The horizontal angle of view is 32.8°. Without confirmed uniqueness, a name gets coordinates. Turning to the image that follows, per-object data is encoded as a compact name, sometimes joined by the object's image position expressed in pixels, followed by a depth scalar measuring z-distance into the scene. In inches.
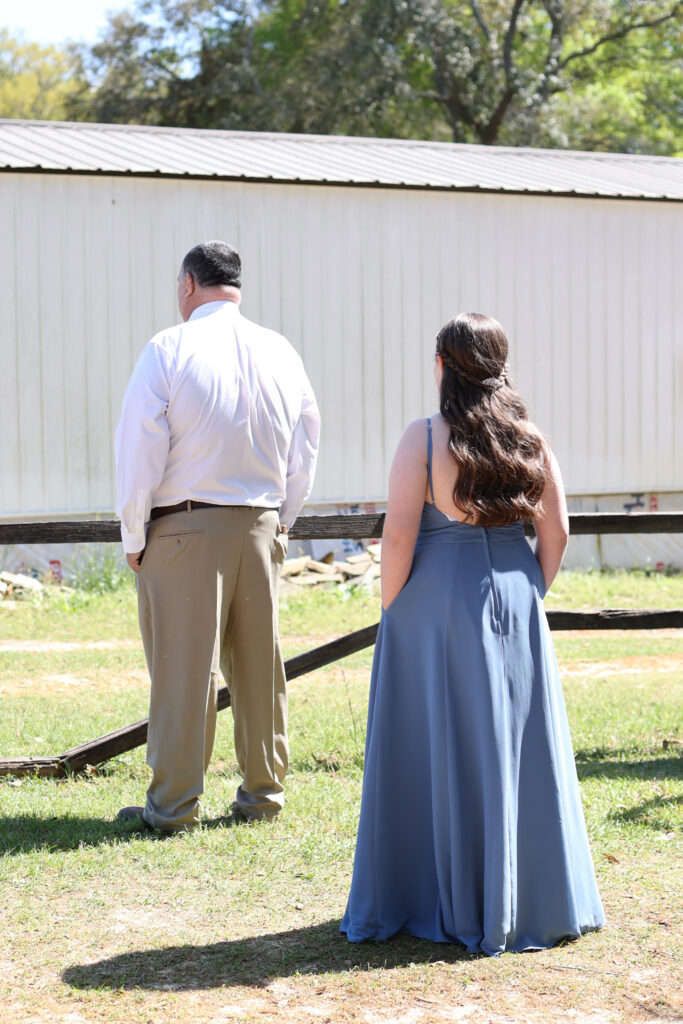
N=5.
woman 124.0
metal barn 430.6
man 160.7
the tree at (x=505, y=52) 936.3
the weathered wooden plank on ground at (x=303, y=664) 196.9
